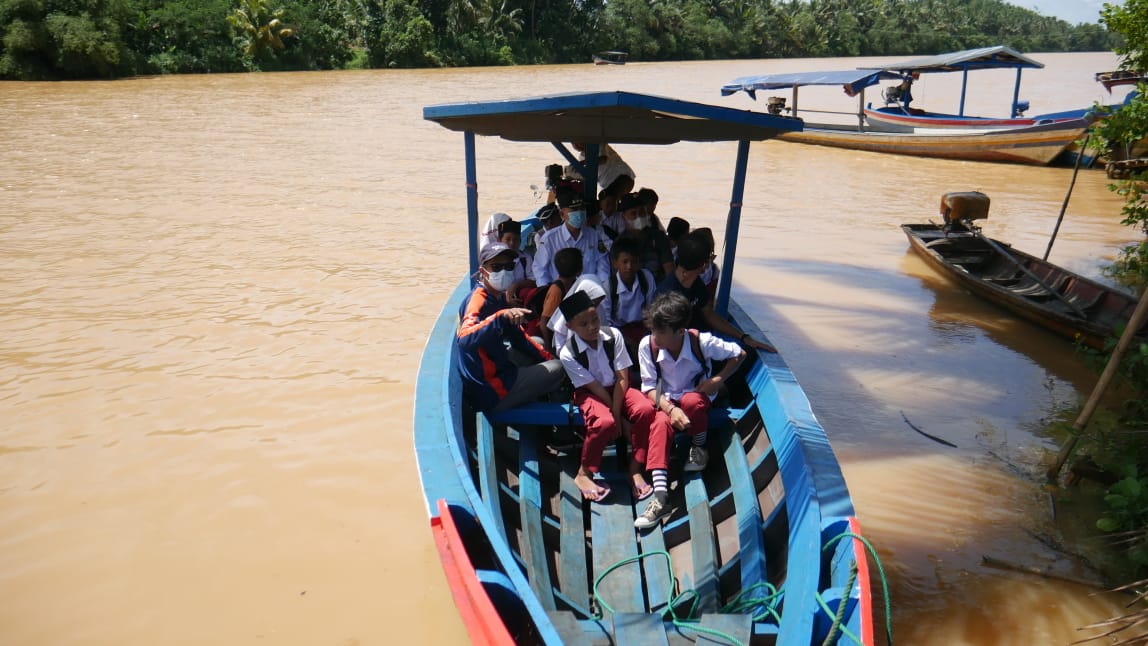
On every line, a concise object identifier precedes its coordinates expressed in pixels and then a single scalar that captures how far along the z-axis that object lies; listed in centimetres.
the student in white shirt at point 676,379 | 303
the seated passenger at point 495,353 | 318
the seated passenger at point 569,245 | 402
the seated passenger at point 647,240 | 427
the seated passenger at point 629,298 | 372
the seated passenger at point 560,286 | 354
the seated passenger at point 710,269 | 377
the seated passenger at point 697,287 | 353
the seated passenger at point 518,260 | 394
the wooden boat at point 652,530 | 211
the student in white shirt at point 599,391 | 308
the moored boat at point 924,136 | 1266
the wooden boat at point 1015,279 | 570
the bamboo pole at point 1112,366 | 335
